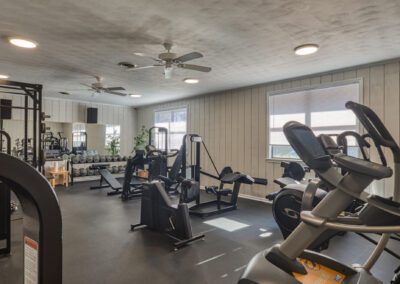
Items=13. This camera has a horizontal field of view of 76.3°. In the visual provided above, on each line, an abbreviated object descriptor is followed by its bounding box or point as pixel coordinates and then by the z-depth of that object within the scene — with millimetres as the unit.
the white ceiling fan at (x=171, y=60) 3189
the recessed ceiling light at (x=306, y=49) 3229
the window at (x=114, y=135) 8594
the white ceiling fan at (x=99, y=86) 4910
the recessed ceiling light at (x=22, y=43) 3092
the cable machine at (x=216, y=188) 4527
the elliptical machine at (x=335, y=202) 1191
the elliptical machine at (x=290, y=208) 2743
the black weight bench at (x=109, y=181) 6012
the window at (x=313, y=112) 4355
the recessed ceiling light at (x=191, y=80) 4977
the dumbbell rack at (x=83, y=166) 7254
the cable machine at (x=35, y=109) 3932
